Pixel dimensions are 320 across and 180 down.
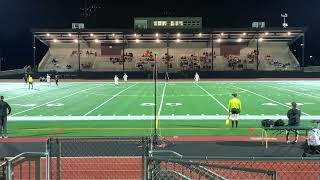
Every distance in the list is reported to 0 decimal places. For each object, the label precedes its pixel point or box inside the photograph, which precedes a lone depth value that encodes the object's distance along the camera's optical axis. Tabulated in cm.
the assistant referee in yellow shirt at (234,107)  1209
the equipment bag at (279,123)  905
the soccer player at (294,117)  934
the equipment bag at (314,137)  737
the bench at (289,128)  887
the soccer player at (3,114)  1071
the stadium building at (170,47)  4604
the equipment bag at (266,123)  900
